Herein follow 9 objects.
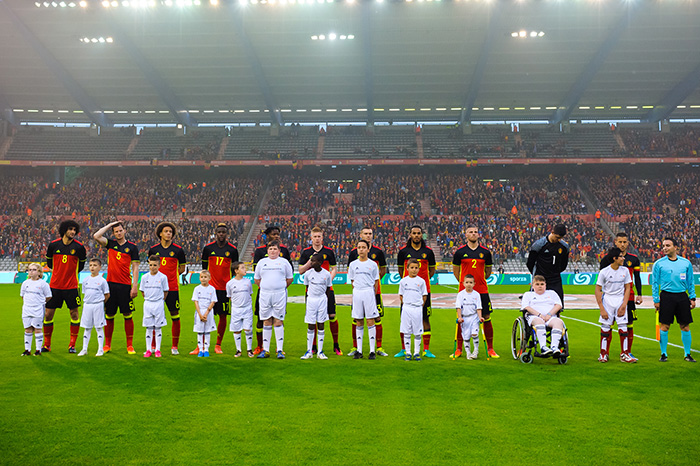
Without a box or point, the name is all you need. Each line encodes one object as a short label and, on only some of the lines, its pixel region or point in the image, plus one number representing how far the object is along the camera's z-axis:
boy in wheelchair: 8.49
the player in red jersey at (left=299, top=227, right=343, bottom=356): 9.22
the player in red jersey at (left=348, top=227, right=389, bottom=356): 9.31
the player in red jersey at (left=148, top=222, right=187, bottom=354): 9.62
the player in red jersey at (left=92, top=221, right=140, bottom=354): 9.51
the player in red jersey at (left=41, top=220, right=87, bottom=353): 9.39
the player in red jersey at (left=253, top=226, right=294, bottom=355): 9.39
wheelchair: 8.62
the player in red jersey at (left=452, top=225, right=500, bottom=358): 9.21
